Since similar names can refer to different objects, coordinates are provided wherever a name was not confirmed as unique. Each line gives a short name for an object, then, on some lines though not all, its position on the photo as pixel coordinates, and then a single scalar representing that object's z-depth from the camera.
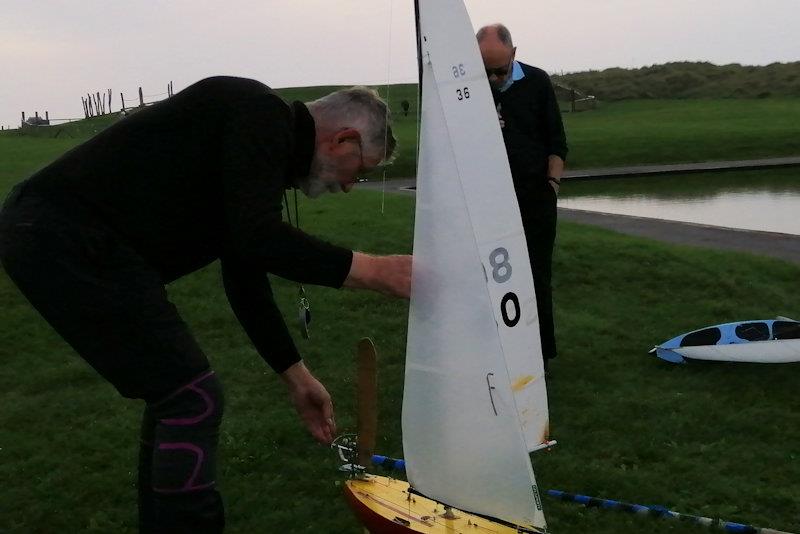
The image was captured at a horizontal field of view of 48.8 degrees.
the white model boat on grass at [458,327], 3.82
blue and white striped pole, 4.52
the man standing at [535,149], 6.57
